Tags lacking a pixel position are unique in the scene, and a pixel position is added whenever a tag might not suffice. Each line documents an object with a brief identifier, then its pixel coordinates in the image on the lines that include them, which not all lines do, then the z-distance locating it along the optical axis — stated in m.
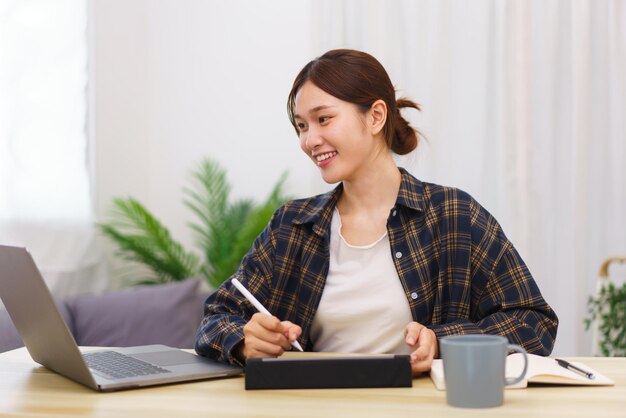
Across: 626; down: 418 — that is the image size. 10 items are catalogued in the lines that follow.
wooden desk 1.19
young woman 1.84
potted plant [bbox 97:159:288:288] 3.54
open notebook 1.33
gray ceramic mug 1.17
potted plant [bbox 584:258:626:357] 3.12
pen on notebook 1.38
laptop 1.34
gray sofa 3.24
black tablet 1.34
